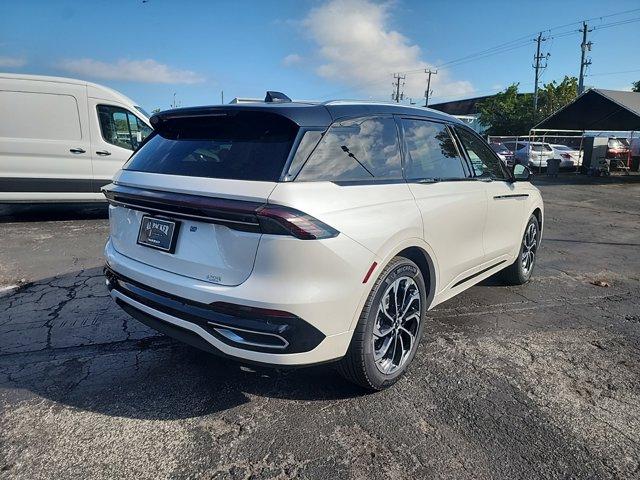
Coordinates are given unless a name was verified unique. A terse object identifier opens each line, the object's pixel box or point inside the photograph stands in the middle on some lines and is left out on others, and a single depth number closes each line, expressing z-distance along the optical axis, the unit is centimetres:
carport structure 1830
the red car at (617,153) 2258
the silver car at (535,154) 2313
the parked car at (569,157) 2411
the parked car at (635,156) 2327
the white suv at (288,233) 225
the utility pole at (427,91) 7136
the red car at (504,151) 2365
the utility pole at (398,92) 7681
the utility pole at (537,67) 4628
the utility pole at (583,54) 4728
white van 752
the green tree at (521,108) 4653
